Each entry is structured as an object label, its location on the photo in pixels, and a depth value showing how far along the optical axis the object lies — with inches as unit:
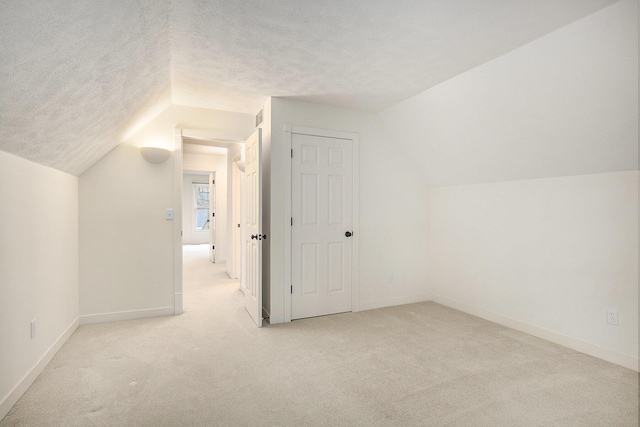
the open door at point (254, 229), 132.0
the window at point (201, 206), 449.4
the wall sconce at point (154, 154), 139.0
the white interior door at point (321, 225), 142.6
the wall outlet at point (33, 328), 89.9
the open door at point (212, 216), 299.6
